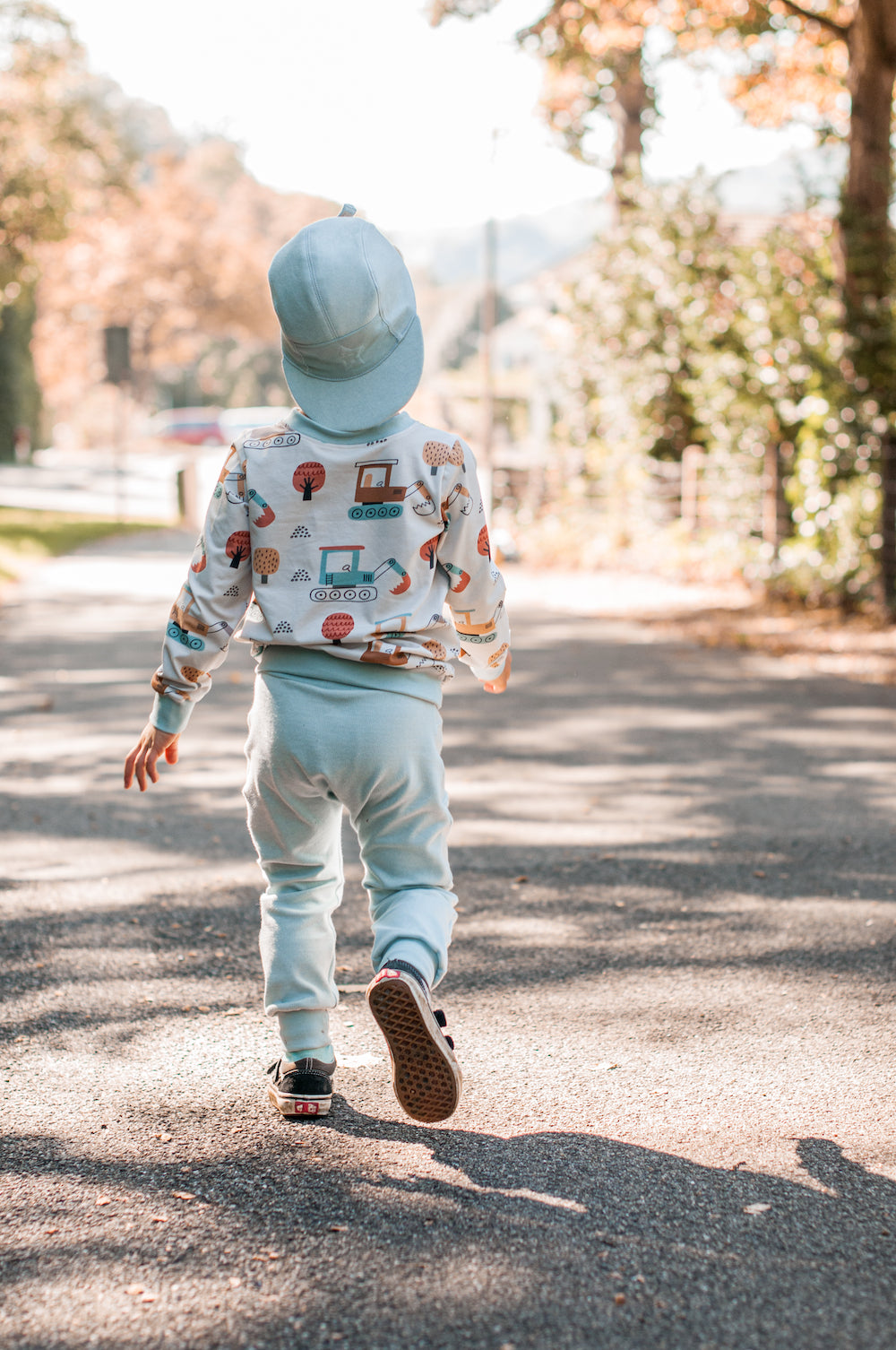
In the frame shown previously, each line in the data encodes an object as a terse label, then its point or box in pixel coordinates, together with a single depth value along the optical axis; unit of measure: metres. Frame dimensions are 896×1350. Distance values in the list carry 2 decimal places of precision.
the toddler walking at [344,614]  2.77
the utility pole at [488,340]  27.94
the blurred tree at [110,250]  19.58
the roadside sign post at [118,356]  22.92
